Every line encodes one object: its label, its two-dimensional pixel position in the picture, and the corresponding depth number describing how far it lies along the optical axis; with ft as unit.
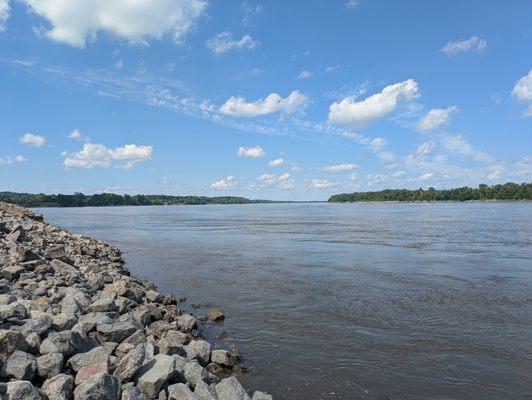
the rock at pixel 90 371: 22.13
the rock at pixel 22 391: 19.29
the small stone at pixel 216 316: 43.31
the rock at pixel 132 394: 20.58
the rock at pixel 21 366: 21.77
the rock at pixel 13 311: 27.94
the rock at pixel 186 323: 37.60
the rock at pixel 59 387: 20.47
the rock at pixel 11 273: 43.50
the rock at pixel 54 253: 58.52
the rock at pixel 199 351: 29.89
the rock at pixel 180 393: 21.72
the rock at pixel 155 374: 22.49
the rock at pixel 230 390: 22.52
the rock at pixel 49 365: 22.75
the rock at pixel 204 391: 22.22
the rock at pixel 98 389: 19.95
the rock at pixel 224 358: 30.35
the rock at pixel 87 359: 24.09
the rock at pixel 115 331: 29.85
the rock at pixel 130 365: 23.24
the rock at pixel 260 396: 22.73
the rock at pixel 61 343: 24.47
